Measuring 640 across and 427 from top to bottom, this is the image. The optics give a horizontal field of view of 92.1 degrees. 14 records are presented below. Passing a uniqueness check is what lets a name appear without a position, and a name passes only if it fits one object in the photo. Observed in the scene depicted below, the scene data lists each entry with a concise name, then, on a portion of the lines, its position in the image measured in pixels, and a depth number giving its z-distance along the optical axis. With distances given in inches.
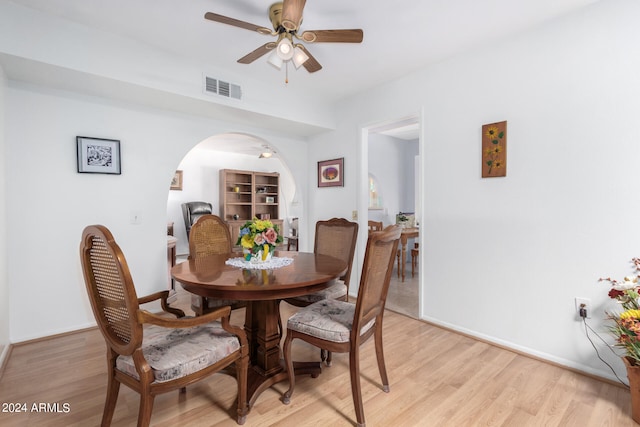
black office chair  257.4
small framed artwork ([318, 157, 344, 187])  152.5
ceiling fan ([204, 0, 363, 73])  68.2
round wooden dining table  60.1
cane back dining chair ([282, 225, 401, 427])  61.2
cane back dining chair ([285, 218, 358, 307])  92.4
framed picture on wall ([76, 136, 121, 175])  105.7
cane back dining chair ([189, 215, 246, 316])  102.0
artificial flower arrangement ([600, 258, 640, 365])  65.1
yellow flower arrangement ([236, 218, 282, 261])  79.2
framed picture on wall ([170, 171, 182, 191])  262.2
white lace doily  77.1
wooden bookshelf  281.6
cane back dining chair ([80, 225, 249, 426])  48.3
